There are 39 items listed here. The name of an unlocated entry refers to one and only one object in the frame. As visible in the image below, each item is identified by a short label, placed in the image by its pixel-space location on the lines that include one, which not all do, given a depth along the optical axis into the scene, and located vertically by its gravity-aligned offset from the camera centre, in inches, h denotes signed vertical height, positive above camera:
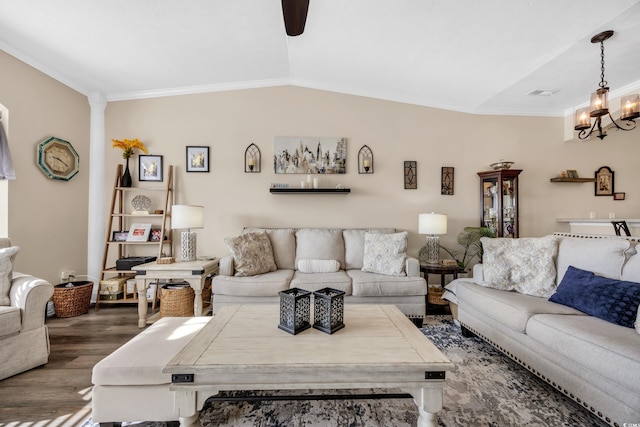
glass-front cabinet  140.3 +9.2
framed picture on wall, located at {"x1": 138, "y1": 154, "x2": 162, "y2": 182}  142.8 +25.9
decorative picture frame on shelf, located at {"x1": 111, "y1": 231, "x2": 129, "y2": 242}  135.2 -9.0
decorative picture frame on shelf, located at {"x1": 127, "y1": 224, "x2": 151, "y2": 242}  134.9 -7.3
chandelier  92.1 +40.1
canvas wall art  144.8 +33.4
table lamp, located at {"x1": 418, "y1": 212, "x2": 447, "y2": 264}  126.6 -4.5
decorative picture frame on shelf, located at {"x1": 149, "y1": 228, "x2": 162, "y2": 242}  137.2 -8.7
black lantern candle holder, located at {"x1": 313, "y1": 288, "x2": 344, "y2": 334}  58.4 -20.2
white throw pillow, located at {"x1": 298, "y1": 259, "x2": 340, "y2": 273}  121.3 -21.2
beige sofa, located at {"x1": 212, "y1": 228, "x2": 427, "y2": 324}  106.0 -26.0
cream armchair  72.6 -29.9
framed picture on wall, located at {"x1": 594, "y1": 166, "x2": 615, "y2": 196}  155.3 +21.0
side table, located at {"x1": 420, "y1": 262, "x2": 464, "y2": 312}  121.6 -22.4
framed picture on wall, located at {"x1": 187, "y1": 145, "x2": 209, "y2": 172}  143.7 +31.3
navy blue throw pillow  64.9 -20.0
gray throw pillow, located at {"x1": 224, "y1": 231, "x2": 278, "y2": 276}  112.3 -15.3
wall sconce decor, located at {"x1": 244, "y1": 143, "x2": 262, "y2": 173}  143.7 +31.0
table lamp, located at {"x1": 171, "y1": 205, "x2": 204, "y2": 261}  119.6 -1.9
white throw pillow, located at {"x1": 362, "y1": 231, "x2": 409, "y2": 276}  113.7 -15.4
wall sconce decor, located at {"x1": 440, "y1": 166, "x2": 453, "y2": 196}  149.2 +20.3
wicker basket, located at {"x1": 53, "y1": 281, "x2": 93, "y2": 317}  115.5 -35.1
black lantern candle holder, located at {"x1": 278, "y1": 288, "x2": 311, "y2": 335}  58.3 -20.2
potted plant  133.7 -14.6
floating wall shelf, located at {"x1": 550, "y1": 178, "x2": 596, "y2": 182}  150.3 +21.6
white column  138.6 +13.5
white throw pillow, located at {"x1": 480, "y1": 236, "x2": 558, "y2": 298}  88.2 -15.8
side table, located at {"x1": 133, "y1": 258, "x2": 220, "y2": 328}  108.0 -23.3
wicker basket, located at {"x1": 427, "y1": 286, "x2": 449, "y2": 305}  129.0 -37.0
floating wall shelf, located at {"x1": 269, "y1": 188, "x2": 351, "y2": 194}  137.6 +14.1
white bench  51.5 -32.9
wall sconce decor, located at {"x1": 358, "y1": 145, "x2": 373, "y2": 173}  145.8 +31.1
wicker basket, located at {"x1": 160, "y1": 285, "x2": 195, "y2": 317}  113.7 -35.2
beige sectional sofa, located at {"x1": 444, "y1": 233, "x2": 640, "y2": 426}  52.6 -25.9
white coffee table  45.4 -24.9
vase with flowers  131.8 +34.3
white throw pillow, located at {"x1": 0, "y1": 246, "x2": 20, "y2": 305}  78.7 -15.7
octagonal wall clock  116.7 +26.3
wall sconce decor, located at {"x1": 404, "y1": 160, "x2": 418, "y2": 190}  148.1 +23.9
